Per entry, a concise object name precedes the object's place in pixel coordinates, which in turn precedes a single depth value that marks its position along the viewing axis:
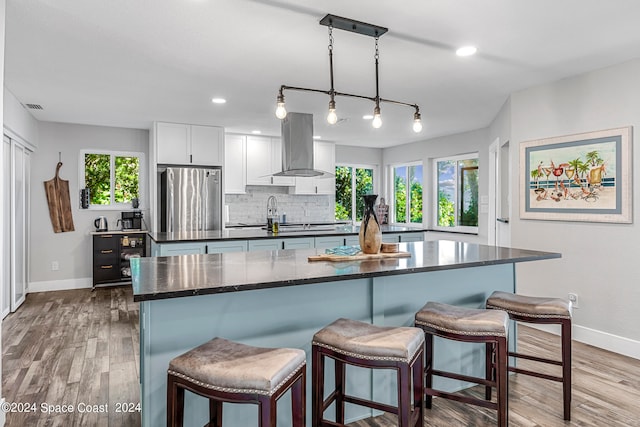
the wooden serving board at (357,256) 2.35
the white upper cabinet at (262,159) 6.58
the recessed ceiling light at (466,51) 2.96
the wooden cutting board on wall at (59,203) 5.69
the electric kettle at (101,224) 5.84
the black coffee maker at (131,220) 5.98
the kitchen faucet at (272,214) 4.96
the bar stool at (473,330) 1.94
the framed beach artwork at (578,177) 3.28
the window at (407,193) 7.66
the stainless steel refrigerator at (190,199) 5.48
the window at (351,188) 8.08
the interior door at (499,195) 4.87
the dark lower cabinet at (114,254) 5.68
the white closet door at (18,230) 4.61
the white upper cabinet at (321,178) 7.15
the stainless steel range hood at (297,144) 4.61
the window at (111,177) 6.01
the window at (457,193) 6.51
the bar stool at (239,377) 1.36
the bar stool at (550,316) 2.24
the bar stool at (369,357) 1.64
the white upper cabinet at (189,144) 5.54
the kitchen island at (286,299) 1.72
